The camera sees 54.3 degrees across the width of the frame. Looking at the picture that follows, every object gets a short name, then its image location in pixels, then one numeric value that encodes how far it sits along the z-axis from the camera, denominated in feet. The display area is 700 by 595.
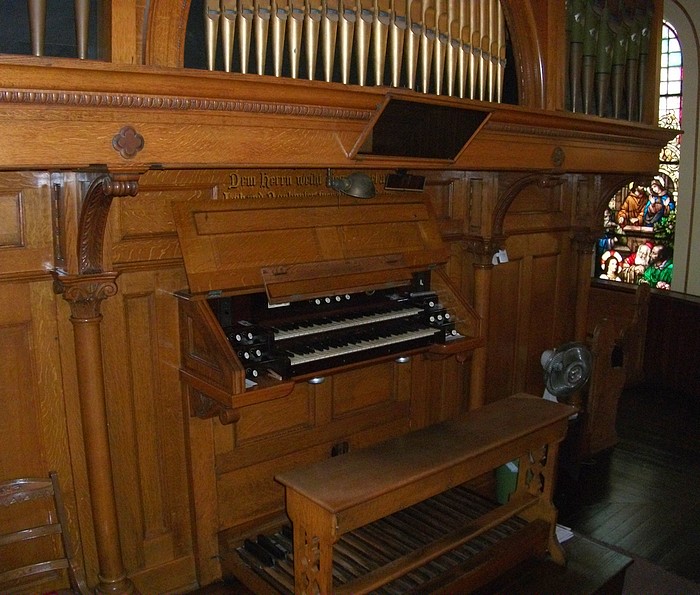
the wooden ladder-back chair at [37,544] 9.71
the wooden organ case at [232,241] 8.24
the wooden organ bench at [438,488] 9.36
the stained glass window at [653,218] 25.57
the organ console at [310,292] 10.57
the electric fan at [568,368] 16.57
